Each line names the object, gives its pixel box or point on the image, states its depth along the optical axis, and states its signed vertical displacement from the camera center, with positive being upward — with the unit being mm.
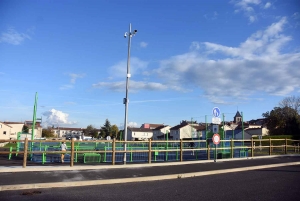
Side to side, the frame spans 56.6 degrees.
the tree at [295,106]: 70250 +6219
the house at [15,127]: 75519 -349
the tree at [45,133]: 93250 -2425
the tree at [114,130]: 106962 -978
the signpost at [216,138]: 15562 -525
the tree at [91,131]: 124262 -1854
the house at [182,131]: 78688 -736
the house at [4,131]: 71438 -1386
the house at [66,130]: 170875 -2134
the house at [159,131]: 92712 -1107
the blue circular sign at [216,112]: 15666 +966
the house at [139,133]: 94438 -1815
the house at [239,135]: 73294 -1447
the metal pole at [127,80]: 15469 +2699
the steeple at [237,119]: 132750 +5082
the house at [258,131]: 78938 -336
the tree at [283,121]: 60438 +2179
